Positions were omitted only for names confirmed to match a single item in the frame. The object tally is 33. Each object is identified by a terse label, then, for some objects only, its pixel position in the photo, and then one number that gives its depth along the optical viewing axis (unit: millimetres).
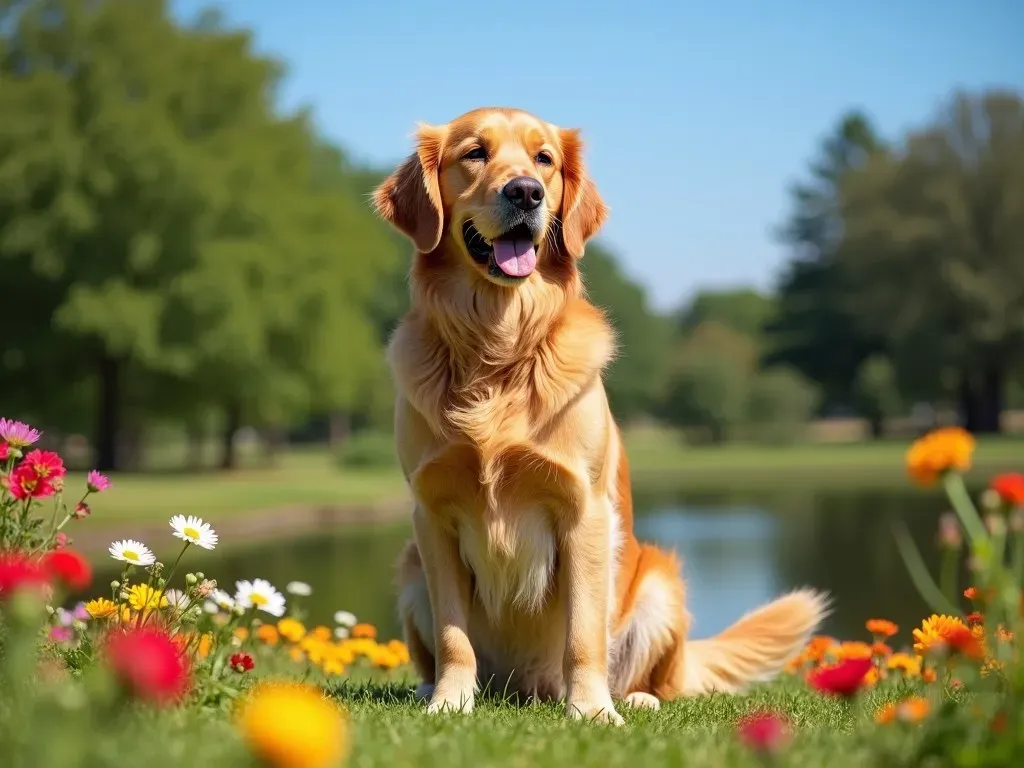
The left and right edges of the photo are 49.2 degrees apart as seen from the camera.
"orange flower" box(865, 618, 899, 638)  4918
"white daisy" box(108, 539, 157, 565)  3588
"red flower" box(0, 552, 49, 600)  2219
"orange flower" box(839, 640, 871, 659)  4843
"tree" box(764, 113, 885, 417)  50125
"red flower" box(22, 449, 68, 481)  3512
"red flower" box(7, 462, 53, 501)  3449
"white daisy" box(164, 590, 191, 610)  3623
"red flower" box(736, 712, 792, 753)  1874
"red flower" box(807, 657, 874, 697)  2268
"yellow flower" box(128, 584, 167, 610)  3549
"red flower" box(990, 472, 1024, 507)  2277
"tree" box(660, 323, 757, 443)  46844
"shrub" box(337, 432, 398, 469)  32938
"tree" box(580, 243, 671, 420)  58500
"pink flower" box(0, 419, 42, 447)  3529
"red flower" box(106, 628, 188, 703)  1841
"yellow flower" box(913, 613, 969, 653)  3375
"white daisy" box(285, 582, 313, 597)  5719
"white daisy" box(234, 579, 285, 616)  4010
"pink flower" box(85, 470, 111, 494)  3647
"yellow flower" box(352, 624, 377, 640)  6094
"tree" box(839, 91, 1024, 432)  38688
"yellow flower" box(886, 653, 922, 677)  5129
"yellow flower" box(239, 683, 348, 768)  1680
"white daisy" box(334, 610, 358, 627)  6074
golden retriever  4027
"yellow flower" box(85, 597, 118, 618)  3506
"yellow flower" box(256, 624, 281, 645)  6197
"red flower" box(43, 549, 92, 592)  2432
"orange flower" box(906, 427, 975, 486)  2309
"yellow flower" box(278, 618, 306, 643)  5699
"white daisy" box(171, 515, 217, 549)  3613
